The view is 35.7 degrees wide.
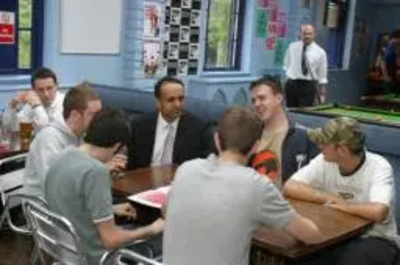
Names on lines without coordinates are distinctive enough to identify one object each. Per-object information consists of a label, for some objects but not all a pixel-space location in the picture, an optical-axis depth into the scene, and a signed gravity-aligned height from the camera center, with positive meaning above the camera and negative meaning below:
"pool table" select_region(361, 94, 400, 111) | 8.55 -0.64
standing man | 8.33 -0.25
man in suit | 3.64 -0.54
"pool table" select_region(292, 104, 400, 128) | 5.86 -0.57
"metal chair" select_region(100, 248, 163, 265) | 1.92 -0.71
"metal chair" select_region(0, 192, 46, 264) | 2.44 -0.81
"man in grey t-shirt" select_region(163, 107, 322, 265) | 1.95 -0.50
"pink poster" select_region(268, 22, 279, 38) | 9.18 +0.30
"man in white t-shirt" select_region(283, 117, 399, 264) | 2.63 -0.60
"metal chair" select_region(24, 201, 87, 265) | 2.19 -0.74
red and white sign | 5.54 +0.04
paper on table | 2.59 -0.66
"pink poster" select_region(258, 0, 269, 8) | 8.85 +0.65
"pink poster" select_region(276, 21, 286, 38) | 9.30 +0.31
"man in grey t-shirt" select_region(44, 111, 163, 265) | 2.16 -0.53
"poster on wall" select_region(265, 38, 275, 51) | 9.16 +0.08
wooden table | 2.21 -0.68
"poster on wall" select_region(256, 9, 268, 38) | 8.90 +0.37
